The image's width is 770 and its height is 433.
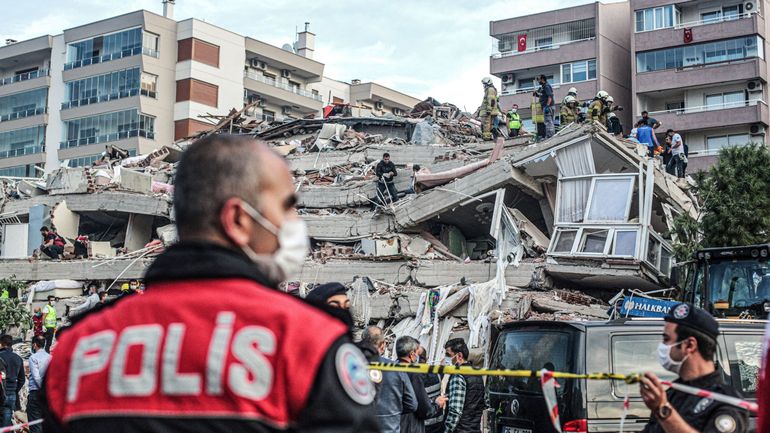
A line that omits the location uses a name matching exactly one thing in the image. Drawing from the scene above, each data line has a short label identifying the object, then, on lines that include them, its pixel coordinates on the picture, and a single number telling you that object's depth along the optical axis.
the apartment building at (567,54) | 57.62
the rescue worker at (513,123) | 29.25
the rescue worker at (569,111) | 25.98
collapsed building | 22.06
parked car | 8.59
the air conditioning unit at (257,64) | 69.00
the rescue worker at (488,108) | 27.19
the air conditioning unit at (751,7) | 52.09
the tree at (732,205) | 21.47
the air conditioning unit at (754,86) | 51.49
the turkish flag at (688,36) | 54.06
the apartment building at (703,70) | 51.69
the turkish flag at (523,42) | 60.75
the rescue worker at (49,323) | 25.50
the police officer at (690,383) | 4.38
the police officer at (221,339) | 2.11
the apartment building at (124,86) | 62.75
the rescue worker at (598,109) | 24.84
